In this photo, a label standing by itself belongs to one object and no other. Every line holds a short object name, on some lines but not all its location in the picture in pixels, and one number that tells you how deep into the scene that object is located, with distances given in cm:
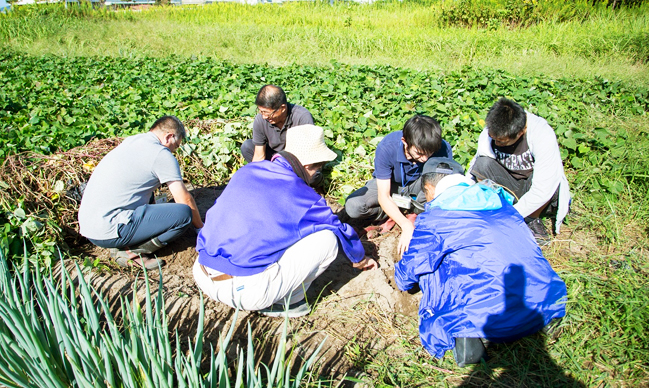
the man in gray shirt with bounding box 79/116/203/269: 246
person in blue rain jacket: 177
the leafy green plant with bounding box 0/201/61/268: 251
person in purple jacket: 186
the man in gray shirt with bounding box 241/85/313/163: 320
